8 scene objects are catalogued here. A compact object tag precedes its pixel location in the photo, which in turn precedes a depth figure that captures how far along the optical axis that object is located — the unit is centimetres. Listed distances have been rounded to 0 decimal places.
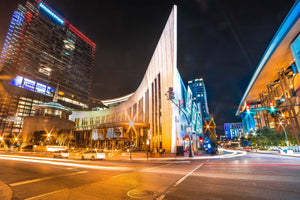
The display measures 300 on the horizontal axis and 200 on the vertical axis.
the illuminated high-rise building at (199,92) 17852
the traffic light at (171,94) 1759
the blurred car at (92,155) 2382
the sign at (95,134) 5329
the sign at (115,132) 4794
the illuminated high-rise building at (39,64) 10138
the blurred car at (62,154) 2925
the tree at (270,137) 5072
